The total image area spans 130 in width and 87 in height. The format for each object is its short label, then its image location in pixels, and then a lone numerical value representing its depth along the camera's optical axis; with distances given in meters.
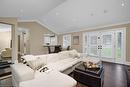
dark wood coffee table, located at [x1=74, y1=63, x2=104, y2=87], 1.52
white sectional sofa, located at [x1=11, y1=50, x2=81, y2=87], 1.15
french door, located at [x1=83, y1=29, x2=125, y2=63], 3.78
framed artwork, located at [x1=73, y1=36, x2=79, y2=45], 5.67
